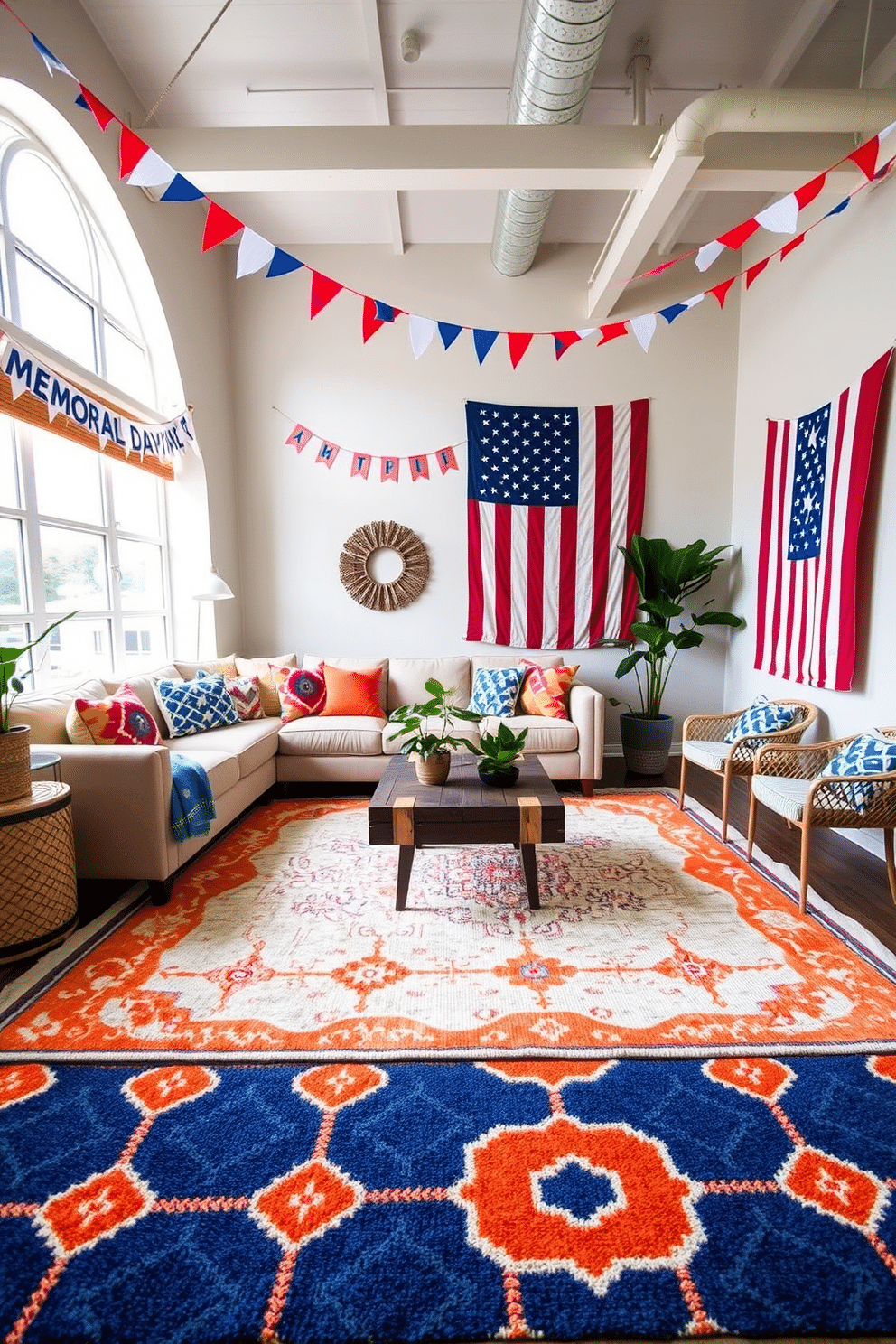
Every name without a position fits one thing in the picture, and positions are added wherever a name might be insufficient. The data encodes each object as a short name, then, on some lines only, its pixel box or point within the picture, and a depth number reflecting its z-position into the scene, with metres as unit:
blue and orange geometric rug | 1.12
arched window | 3.14
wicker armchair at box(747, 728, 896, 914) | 2.50
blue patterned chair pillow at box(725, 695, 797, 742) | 3.48
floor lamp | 4.17
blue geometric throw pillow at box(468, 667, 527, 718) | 4.34
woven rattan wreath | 5.00
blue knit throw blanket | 2.68
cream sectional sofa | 2.56
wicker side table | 2.14
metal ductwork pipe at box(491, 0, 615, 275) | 2.41
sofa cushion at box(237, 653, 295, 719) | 4.39
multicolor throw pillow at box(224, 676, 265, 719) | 4.09
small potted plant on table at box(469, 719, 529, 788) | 2.84
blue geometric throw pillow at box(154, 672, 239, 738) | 3.72
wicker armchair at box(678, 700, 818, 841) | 3.32
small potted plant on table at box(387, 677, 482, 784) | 2.74
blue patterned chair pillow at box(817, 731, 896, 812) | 2.52
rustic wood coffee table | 2.54
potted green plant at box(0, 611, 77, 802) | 2.21
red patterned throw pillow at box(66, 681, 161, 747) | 2.92
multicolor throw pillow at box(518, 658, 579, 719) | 4.26
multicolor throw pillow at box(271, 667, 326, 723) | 4.33
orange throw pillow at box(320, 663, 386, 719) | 4.38
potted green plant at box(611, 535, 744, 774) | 4.57
